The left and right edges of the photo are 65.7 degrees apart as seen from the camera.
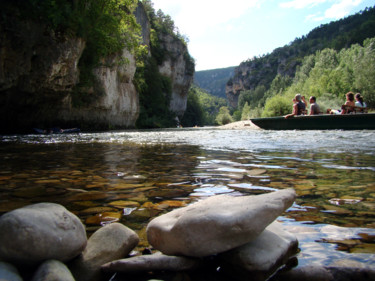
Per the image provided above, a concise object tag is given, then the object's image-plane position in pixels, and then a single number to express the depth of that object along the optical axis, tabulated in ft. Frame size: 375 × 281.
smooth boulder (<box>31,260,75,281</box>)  3.28
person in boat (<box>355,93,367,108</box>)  42.05
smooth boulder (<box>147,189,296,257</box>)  3.97
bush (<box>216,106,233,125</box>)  278.05
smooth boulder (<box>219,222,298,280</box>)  3.76
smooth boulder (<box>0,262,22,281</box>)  3.20
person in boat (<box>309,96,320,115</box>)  44.32
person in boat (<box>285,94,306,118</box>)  45.94
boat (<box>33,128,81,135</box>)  57.50
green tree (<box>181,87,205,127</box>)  243.07
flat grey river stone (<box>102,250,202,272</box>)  3.78
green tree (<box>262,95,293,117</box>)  102.18
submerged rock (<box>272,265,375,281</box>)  3.61
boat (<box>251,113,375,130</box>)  36.70
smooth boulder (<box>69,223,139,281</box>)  3.92
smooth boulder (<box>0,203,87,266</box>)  3.59
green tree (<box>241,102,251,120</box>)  306.43
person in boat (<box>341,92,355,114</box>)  40.50
